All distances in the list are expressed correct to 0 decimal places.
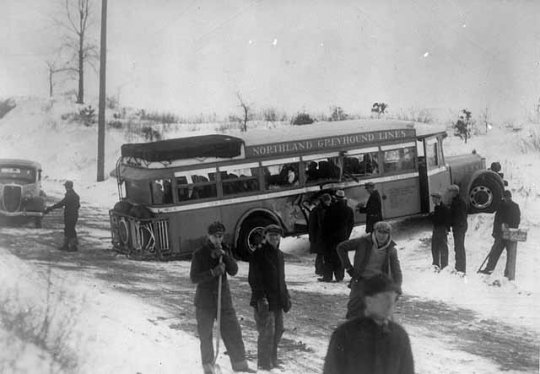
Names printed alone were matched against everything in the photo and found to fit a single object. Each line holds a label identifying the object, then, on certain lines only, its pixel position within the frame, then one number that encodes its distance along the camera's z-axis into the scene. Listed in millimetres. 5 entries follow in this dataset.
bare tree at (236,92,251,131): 26189
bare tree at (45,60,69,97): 25875
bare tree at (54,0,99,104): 26792
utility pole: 24062
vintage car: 19156
